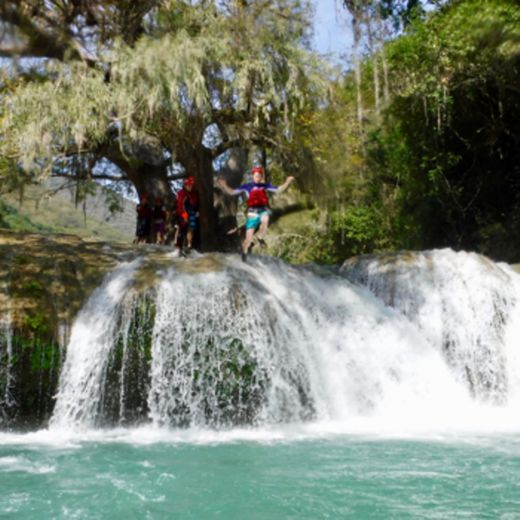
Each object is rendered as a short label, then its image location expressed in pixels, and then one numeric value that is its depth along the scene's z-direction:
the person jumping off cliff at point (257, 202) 9.36
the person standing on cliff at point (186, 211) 10.52
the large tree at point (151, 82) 11.08
